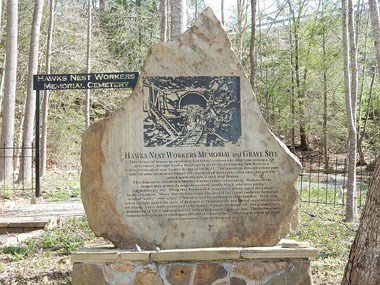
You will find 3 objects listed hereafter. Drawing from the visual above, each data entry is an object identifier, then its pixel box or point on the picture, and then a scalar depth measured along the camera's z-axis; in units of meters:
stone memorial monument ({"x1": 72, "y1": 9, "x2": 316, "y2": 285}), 4.43
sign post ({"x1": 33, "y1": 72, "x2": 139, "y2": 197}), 11.20
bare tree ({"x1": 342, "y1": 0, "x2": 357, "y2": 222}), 8.44
